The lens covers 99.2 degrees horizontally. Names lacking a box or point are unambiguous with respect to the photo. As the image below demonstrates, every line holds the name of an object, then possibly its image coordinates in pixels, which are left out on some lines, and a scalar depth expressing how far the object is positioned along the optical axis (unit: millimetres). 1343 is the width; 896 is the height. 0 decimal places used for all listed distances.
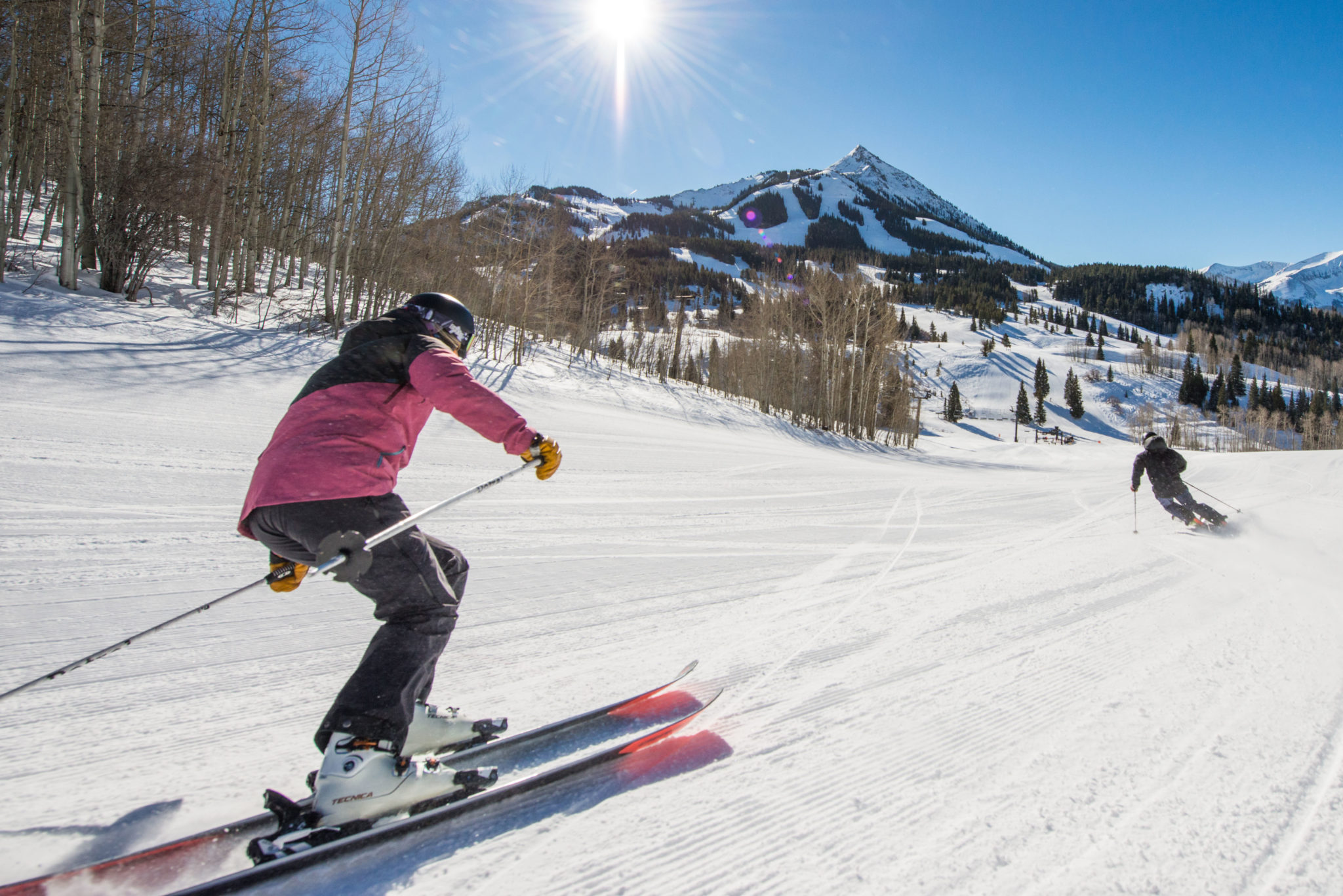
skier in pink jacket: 1814
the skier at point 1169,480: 8023
